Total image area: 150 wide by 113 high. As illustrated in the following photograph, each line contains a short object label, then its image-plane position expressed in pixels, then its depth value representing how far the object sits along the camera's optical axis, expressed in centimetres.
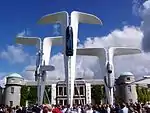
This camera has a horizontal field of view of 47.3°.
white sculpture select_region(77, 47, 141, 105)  2368
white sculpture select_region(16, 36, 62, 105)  2401
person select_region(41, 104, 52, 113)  594
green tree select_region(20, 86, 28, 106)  4962
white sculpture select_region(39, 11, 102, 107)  2095
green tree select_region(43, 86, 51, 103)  5308
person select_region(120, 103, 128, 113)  1031
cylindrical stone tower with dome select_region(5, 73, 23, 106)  4896
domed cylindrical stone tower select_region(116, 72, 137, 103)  5021
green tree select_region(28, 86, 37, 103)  5021
